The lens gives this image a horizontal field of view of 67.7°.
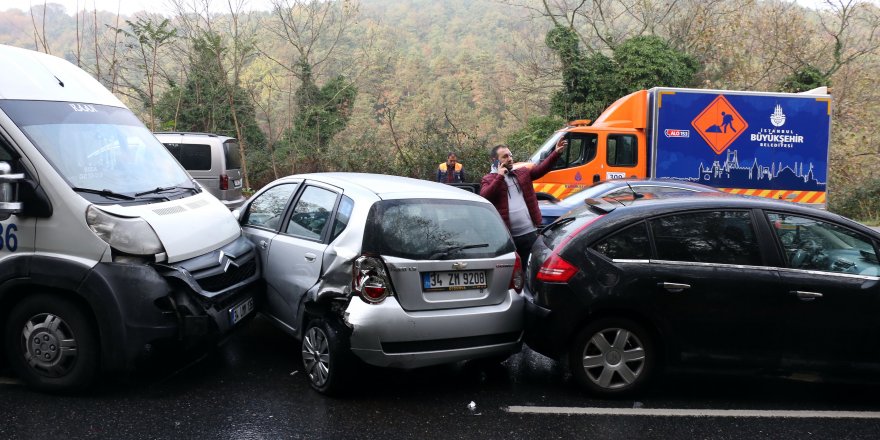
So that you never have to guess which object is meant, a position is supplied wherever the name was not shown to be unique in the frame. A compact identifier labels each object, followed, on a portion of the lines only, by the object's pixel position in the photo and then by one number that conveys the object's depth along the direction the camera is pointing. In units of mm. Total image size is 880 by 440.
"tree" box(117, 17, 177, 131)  20031
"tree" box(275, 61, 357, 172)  21391
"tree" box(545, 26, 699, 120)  21078
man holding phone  6758
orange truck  12531
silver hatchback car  4355
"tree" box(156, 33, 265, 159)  22172
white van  4336
